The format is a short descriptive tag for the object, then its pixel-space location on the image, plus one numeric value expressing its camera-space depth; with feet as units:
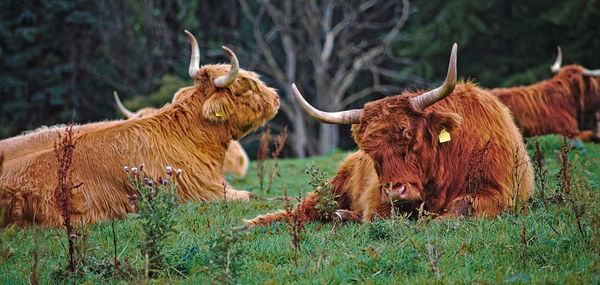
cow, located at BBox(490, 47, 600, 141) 62.54
